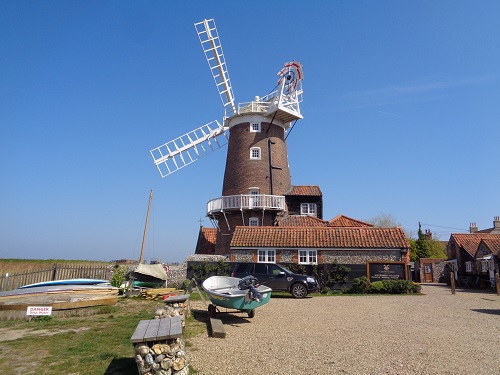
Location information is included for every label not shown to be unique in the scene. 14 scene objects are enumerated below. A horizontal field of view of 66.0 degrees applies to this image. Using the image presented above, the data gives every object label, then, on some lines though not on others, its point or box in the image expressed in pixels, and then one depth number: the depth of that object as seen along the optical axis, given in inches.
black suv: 778.8
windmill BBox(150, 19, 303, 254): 1224.8
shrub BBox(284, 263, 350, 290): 919.0
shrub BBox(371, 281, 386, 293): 883.2
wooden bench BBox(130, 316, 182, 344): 243.8
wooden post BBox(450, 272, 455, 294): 937.8
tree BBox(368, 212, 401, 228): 2564.0
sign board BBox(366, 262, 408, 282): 919.7
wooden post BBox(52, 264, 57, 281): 881.4
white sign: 482.8
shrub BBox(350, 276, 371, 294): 886.4
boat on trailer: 486.3
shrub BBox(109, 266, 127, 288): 831.7
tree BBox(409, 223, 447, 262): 2017.7
